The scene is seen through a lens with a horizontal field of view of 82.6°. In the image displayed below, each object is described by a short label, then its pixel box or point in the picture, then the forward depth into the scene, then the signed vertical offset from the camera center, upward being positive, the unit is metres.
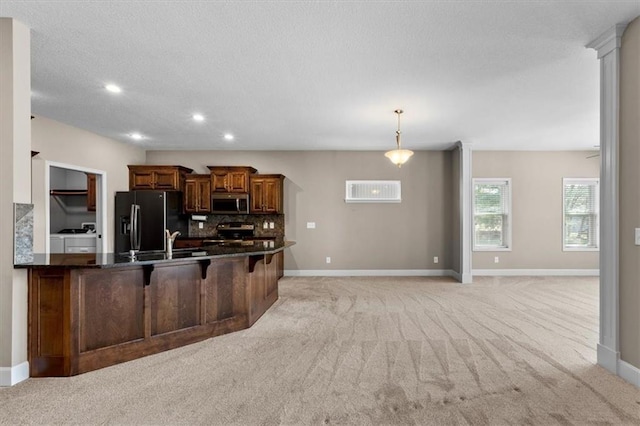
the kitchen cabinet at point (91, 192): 7.06 +0.42
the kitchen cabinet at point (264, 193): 7.41 +0.40
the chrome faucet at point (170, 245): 3.70 -0.33
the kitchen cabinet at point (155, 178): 7.21 +0.70
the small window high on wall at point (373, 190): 7.94 +0.49
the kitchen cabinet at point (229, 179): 7.34 +0.69
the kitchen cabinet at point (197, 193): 7.38 +0.41
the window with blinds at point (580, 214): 7.90 -0.04
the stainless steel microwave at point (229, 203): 7.30 +0.20
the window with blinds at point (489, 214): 8.00 -0.04
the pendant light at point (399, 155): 5.15 +0.82
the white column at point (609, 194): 2.86 +0.14
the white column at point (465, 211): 7.05 +0.03
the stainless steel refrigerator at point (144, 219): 6.75 -0.11
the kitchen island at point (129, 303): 2.87 -0.82
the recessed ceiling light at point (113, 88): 4.14 +1.45
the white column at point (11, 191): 2.73 +0.17
